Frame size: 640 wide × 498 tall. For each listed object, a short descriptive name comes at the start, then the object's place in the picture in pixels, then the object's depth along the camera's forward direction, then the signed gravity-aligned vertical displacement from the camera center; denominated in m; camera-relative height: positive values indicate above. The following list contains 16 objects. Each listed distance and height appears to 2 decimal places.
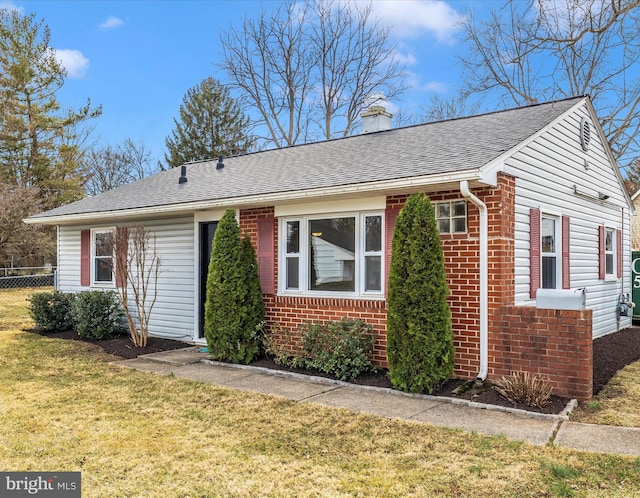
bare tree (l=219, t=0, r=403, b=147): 24.31 +9.48
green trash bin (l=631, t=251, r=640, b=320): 12.38 -0.34
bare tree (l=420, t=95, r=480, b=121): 22.30 +7.14
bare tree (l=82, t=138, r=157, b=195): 32.72 +6.58
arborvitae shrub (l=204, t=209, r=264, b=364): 7.71 -0.49
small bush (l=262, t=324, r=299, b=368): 7.46 -1.20
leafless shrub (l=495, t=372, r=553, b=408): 5.35 -1.30
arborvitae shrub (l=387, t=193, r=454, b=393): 5.88 -0.45
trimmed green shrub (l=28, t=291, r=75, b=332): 11.07 -0.96
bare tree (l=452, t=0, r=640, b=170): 16.03 +6.58
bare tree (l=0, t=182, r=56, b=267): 22.75 +1.65
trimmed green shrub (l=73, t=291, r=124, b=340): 9.95 -0.92
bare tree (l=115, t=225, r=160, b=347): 9.37 -0.03
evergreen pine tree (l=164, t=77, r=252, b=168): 31.39 +8.72
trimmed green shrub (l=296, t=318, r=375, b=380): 6.73 -1.08
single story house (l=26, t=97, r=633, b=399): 6.11 +0.63
